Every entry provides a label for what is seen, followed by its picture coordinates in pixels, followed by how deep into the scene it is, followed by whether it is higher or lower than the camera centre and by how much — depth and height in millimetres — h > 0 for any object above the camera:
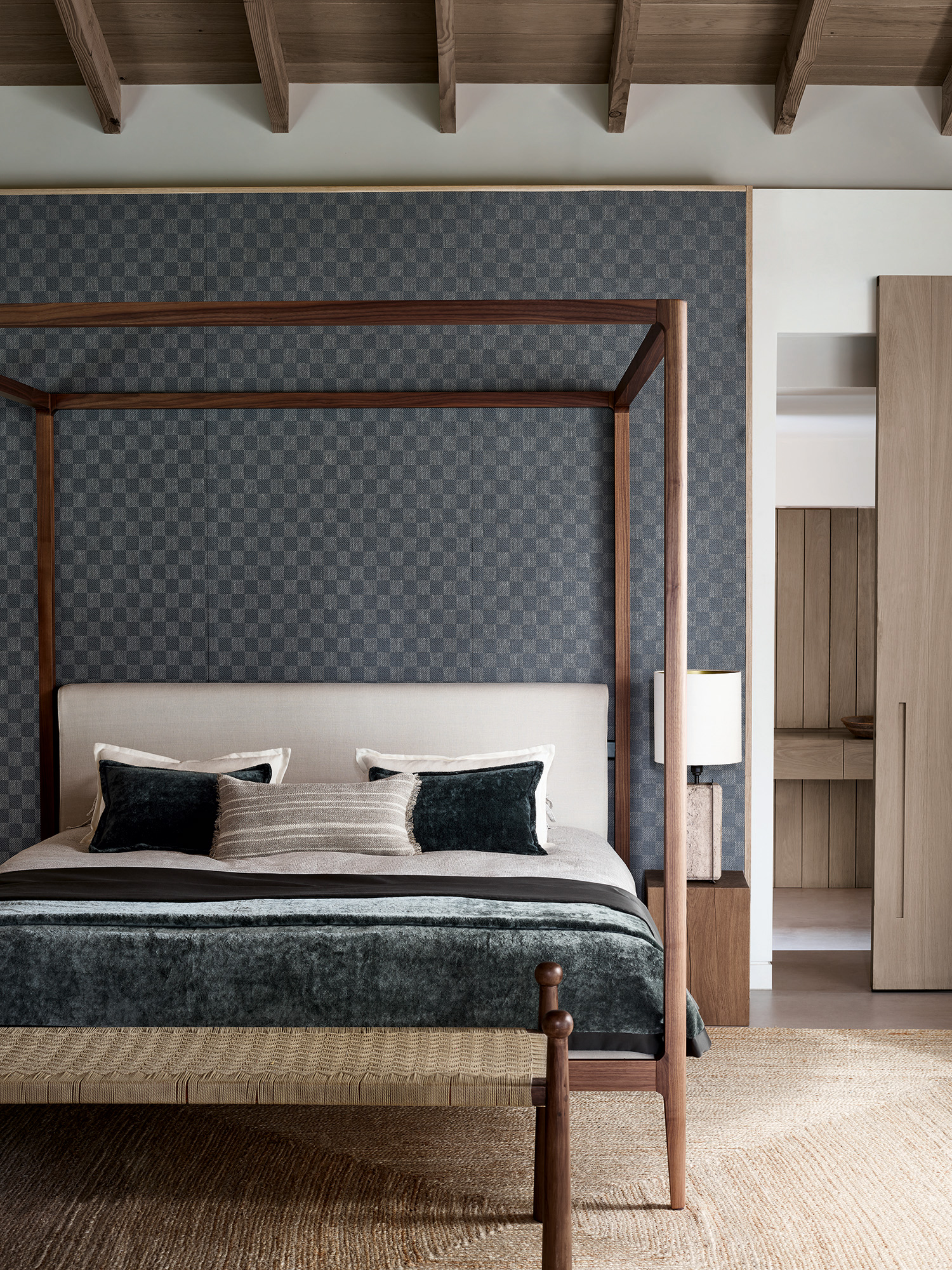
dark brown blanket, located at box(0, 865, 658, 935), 2824 -782
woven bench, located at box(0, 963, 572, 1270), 2094 -966
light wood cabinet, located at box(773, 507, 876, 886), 5781 -361
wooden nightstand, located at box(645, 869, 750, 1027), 3758 -1258
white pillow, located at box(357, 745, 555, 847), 3832 -570
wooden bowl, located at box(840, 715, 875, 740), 5512 -647
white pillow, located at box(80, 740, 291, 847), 3863 -568
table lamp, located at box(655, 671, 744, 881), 3719 -492
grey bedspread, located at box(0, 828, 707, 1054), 2516 -891
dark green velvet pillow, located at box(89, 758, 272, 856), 3498 -692
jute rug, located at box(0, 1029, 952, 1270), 2340 -1471
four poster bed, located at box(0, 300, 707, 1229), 2498 -807
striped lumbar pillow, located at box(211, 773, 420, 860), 3389 -705
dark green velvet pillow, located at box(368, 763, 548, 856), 3488 -698
